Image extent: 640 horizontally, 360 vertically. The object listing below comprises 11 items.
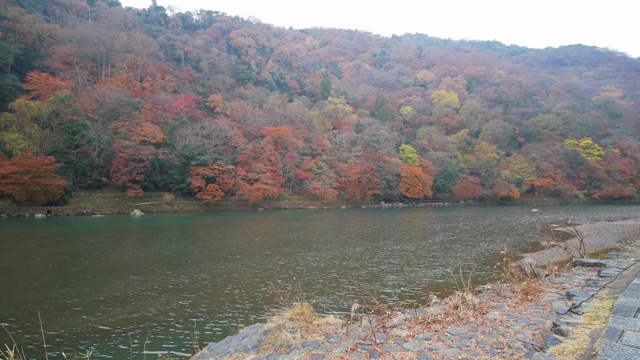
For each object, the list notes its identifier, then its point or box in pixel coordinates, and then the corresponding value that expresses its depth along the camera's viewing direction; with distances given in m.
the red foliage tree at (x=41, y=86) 34.59
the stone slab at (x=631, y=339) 3.42
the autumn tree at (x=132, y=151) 34.03
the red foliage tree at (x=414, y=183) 46.91
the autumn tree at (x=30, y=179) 28.45
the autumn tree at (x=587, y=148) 51.66
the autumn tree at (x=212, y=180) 36.38
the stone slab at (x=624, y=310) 4.37
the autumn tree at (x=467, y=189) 48.06
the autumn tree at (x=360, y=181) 44.69
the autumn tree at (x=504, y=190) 47.72
